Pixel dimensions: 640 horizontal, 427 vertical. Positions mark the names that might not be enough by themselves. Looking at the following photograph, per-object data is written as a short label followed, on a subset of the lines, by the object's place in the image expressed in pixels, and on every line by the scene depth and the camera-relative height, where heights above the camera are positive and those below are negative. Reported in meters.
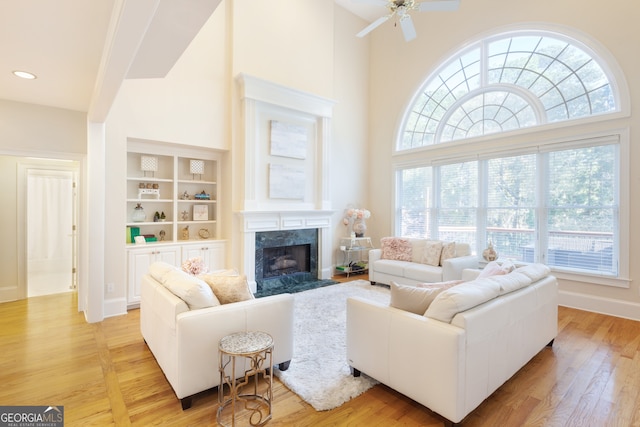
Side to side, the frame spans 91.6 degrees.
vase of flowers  6.47 -0.12
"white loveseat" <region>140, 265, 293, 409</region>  2.08 -0.83
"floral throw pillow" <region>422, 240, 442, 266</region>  5.00 -0.64
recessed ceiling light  2.81 +1.30
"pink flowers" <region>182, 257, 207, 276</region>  2.95 -0.50
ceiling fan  3.53 +2.41
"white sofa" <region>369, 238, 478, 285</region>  4.61 -0.85
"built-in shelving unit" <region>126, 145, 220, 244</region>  4.62 +0.29
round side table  1.94 -1.15
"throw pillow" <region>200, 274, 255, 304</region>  2.45 -0.59
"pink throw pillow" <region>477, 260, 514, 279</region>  2.72 -0.50
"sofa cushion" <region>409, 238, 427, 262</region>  5.27 -0.61
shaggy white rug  2.26 -1.29
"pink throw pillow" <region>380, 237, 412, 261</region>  5.43 -0.63
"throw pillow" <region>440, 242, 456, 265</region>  4.91 -0.60
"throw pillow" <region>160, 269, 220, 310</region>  2.22 -0.57
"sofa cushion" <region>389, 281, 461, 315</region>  2.17 -0.59
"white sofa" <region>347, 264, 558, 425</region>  1.83 -0.86
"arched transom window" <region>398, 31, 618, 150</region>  4.42 +2.04
